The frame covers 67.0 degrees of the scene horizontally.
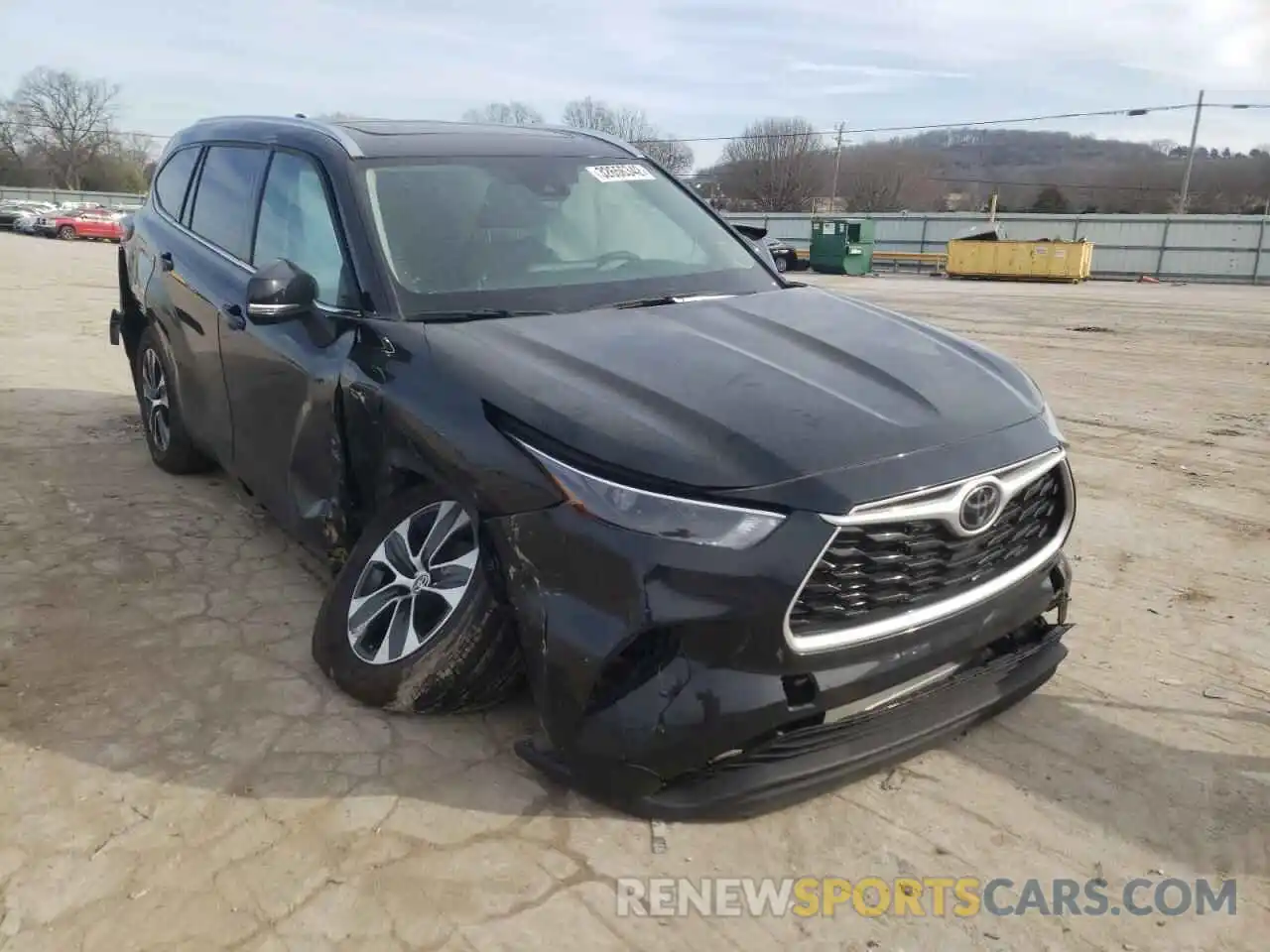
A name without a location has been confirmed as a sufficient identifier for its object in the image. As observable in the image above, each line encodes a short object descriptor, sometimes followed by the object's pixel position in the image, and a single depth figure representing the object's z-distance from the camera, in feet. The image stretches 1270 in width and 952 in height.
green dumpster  104.63
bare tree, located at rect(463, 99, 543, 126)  143.14
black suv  7.11
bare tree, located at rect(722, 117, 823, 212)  242.58
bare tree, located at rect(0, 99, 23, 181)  241.55
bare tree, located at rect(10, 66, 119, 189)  254.27
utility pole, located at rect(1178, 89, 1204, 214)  183.52
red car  117.39
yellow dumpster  97.25
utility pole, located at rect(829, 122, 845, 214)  240.28
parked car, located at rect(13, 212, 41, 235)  121.49
